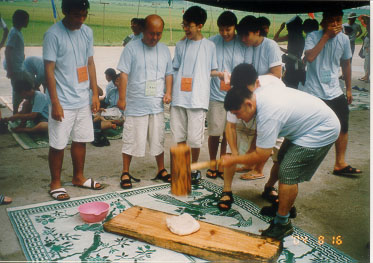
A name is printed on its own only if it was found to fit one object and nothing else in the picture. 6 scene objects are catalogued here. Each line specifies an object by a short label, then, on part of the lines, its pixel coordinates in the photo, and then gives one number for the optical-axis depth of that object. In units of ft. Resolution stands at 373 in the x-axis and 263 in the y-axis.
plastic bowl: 8.04
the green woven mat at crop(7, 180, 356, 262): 7.03
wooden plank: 6.78
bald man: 9.61
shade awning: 13.26
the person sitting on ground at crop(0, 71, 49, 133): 14.92
